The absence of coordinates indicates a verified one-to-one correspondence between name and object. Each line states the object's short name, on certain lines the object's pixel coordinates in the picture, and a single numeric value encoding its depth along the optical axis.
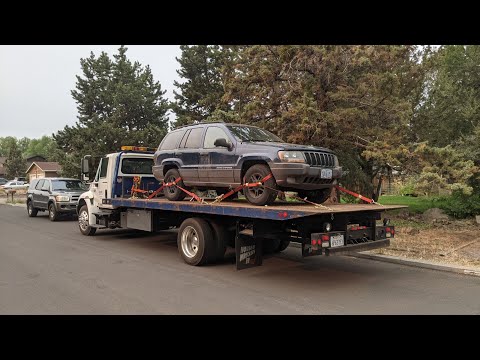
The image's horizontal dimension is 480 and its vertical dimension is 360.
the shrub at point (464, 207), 13.99
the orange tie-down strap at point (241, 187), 7.21
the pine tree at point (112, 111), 28.08
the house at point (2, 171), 91.47
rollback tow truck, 6.44
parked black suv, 17.25
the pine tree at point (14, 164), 69.81
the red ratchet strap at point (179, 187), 8.30
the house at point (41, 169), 63.94
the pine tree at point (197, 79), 29.42
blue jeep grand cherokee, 7.14
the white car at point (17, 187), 46.21
